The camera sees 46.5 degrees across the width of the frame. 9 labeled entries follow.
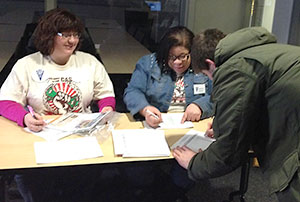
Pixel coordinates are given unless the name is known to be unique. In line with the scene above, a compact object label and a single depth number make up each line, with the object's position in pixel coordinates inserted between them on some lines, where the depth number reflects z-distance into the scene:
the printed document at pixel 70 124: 1.63
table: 1.37
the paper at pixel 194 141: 1.58
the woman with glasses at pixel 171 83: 1.93
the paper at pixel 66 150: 1.41
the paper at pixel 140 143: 1.49
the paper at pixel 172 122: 1.79
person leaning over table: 1.07
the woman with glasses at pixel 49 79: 1.81
